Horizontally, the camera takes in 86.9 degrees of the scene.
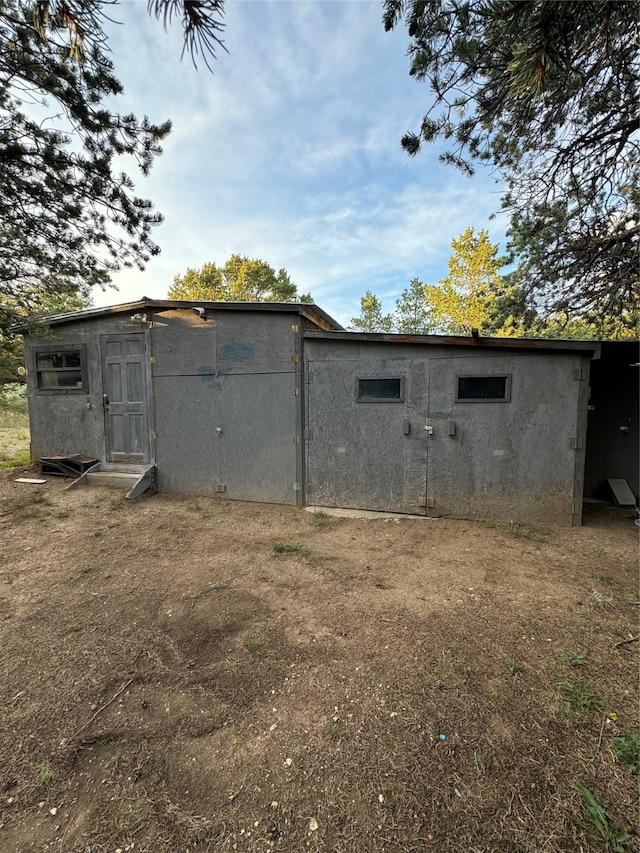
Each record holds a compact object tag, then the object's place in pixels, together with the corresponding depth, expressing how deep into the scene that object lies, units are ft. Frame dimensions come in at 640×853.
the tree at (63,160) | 7.81
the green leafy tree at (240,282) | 60.80
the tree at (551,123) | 5.75
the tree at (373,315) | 77.84
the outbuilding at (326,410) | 14.20
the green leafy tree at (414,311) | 70.38
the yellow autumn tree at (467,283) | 49.06
